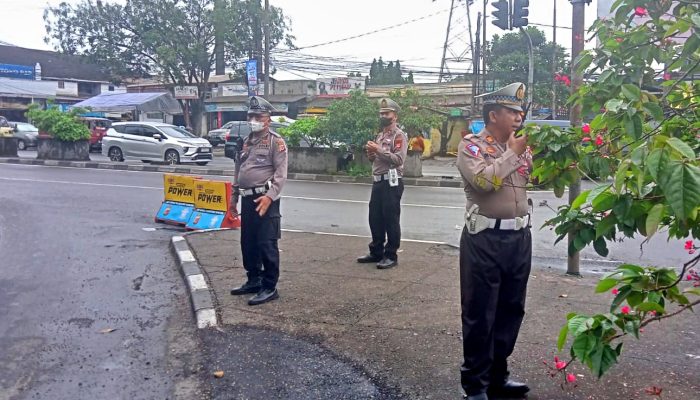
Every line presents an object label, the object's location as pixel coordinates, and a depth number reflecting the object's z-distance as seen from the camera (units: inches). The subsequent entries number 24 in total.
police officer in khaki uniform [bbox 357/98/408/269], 283.9
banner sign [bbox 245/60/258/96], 1093.8
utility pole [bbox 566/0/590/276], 261.4
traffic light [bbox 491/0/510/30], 481.1
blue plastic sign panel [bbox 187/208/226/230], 397.4
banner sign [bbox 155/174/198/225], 418.9
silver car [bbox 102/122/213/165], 950.4
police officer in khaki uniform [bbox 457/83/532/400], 145.2
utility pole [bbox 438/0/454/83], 1483.8
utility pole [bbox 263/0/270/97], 1120.8
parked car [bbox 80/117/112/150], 1246.1
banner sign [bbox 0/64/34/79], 1953.7
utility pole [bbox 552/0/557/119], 1308.8
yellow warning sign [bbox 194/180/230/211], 397.9
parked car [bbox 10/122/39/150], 1316.4
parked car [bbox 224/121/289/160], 1017.5
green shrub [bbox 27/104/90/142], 921.5
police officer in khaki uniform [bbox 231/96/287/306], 233.8
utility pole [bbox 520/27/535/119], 831.6
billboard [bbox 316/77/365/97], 1589.6
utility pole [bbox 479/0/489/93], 1126.4
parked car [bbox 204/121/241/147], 1413.6
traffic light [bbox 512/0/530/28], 455.5
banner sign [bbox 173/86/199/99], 1614.2
